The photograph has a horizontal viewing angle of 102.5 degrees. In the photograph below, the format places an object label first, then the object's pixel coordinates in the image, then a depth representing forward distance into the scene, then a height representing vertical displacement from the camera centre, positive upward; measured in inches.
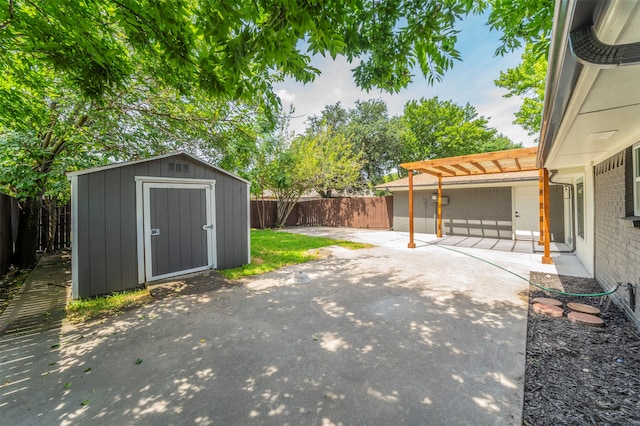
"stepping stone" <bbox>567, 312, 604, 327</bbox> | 118.9 -52.9
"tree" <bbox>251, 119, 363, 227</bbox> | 494.1 +92.8
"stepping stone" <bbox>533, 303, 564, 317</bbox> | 130.6 -52.9
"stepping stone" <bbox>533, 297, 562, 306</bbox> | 140.6 -51.8
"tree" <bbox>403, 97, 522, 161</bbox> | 879.7 +280.7
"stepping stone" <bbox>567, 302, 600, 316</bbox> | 128.5 -51.5
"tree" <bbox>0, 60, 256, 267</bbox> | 164.6 +73.1
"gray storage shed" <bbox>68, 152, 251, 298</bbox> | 157.6 -4.3
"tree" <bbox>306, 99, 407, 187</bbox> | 839.7 +260.9
